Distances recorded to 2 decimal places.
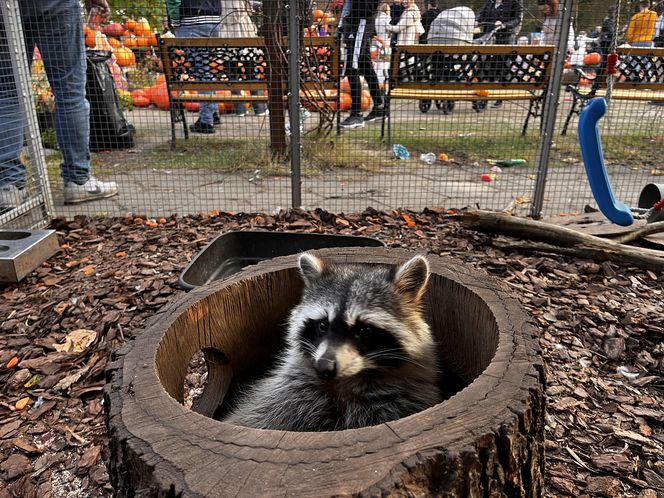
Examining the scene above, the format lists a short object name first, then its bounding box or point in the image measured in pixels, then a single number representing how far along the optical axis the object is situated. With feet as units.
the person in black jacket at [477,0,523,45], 18.71
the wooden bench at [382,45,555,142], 17.17
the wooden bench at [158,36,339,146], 18.31
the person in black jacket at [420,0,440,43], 22.32
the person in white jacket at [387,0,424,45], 24.99
